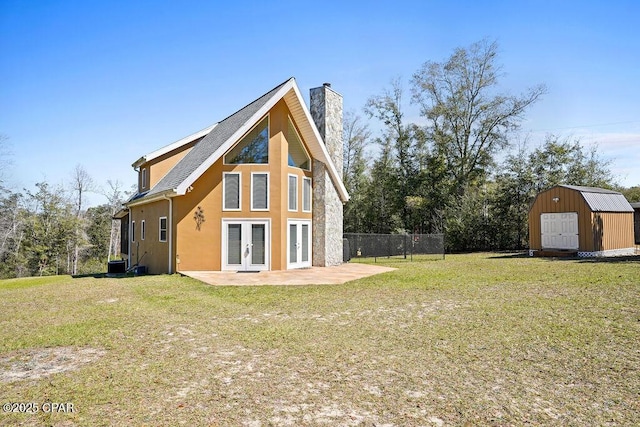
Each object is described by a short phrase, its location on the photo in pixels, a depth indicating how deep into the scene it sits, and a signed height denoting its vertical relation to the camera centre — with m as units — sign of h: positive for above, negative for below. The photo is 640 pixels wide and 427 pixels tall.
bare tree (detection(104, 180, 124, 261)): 38.47 +3.22
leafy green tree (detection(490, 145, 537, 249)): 26.92 +1.74
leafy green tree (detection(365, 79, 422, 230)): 30.95 +6.83
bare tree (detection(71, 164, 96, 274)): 34.69 +4.28
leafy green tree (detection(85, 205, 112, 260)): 35.97 +0.06
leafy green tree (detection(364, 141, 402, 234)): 31.62 +2.90
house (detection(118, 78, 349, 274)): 14.69 +1.38
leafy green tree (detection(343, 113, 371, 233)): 32.56 +5.29
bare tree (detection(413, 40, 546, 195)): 29.30 +8.88
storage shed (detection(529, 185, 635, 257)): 20.25 +0.54
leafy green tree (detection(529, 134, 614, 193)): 27.50 +4.70
